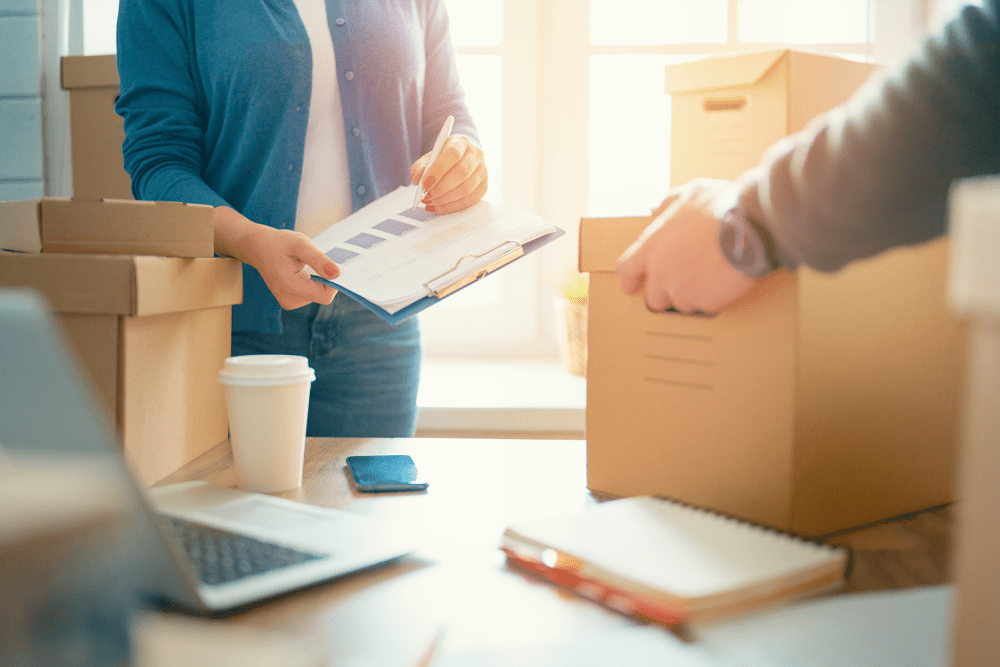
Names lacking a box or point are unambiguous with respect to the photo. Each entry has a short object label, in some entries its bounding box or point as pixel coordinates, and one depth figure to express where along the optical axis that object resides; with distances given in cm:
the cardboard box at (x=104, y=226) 75
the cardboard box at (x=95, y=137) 162
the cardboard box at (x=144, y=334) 70
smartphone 74
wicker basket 188
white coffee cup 70
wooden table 45
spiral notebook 45
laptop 33
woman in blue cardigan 109
